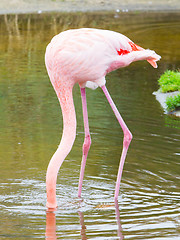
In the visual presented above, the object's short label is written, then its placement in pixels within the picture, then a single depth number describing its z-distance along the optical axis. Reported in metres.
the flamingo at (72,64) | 8.89
